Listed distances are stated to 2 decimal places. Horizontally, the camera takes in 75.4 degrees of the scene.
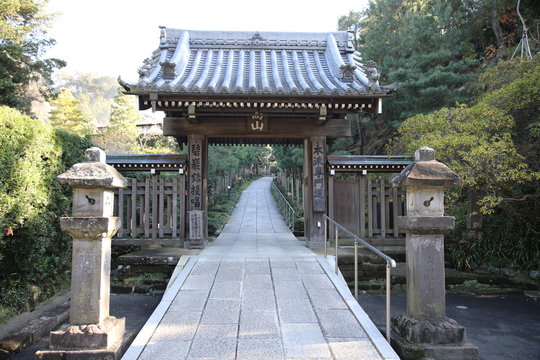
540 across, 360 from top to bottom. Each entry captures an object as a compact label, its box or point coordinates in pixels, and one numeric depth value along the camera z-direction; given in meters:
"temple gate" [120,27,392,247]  7.58
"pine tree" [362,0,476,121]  13.59
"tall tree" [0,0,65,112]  14.23
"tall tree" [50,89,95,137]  27.38
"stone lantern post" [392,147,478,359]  3.81
